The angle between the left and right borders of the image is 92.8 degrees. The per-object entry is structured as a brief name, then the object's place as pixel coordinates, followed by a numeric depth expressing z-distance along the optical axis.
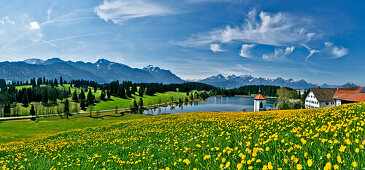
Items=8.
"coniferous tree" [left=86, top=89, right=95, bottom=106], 171.55
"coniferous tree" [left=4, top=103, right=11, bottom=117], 129.73
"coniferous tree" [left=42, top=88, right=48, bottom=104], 168.39
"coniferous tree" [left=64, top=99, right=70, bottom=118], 137.46
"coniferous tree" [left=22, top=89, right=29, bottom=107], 157.12
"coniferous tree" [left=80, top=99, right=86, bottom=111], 162.25
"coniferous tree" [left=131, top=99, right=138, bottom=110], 159.25
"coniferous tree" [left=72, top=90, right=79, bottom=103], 185.00
